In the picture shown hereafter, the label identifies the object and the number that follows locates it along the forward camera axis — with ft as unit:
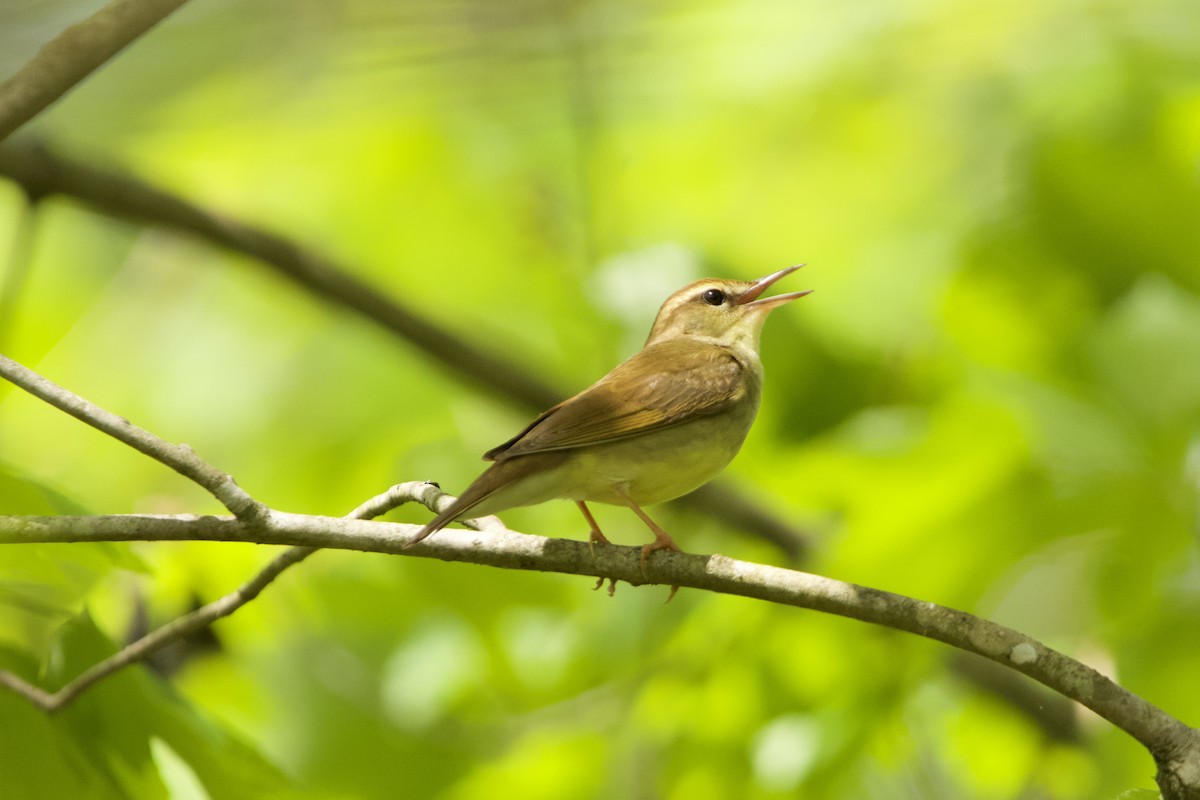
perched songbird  26.08
